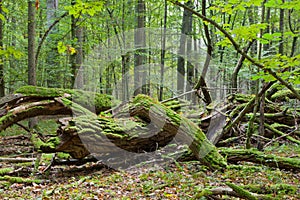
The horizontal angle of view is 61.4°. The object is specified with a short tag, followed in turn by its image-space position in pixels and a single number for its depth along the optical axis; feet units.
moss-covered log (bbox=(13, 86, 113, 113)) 19.29
